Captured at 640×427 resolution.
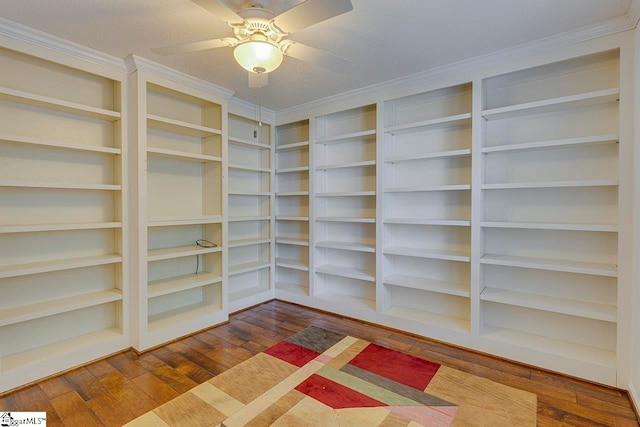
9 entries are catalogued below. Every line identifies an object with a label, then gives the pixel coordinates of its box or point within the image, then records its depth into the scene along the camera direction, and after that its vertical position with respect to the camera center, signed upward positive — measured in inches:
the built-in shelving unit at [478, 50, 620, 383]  96.1 -1.6
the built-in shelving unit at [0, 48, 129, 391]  93.3 -2.3
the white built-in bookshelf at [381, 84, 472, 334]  122.4 -0.6
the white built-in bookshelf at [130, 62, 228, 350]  111.0 +0.9
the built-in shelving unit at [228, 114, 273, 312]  156.4 -1.7
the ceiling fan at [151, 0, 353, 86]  60.6 +37.7
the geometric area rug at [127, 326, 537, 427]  77.3 -50.4
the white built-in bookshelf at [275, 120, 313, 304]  165.3 -1.2
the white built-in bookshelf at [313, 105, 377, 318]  145.9 -0.6
